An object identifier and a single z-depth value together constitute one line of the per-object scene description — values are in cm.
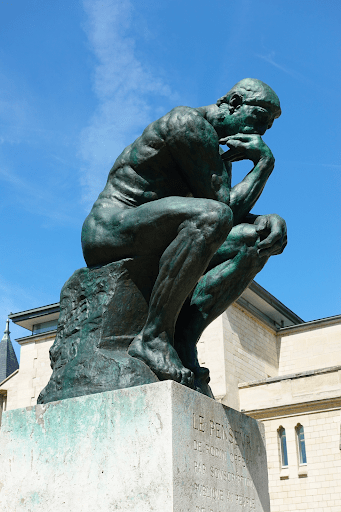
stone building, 2311
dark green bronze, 346
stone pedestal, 302
